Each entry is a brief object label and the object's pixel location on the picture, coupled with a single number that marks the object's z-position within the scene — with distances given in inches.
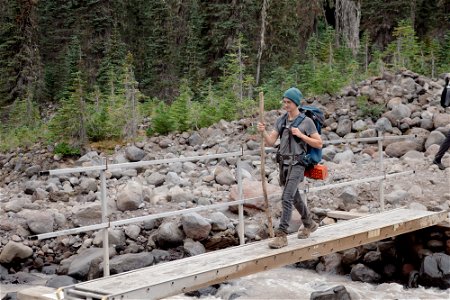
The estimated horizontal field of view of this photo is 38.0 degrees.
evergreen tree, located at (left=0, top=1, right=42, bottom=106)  1272.1
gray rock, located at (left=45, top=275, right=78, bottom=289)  346.9
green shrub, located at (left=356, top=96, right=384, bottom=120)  693.3
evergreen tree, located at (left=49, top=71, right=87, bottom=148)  743.1
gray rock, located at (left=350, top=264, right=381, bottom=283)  373.7
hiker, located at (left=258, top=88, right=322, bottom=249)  272.2
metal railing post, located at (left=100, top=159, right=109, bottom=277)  255.1
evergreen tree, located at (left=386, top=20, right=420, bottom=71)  854.5
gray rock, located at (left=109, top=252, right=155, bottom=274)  364.8
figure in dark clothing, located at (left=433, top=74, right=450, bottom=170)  460.8
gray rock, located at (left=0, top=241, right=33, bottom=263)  404.8
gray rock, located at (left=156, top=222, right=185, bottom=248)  412.8
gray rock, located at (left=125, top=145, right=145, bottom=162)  666.8
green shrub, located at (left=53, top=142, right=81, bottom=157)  737.5
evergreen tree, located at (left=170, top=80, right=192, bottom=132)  743.1
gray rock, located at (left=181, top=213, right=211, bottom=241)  414.0
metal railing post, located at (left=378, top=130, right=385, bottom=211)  412.2
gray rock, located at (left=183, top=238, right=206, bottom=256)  400.9
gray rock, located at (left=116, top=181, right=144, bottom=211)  463.5
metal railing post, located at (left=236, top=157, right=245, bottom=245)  315.3
